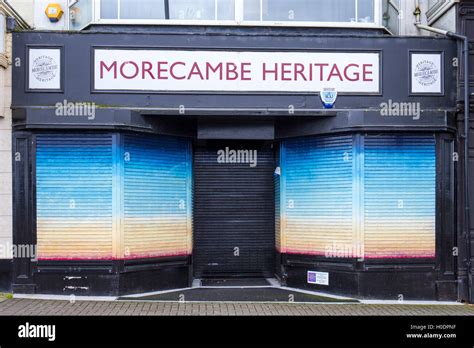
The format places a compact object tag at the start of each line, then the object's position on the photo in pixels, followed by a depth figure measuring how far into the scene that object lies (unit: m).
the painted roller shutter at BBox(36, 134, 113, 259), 10.55
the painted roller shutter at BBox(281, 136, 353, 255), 10.86
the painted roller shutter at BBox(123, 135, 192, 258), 10.72
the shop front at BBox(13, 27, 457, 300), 10.58
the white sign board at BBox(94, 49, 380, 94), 10.73
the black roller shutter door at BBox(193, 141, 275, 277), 12.25
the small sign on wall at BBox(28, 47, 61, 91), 10.64
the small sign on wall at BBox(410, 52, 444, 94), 10.97
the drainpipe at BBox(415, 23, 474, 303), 10.68
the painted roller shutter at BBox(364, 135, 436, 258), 10.74
